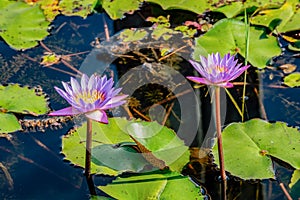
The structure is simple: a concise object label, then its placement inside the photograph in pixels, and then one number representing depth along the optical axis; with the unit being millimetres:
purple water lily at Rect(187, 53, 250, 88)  3442
